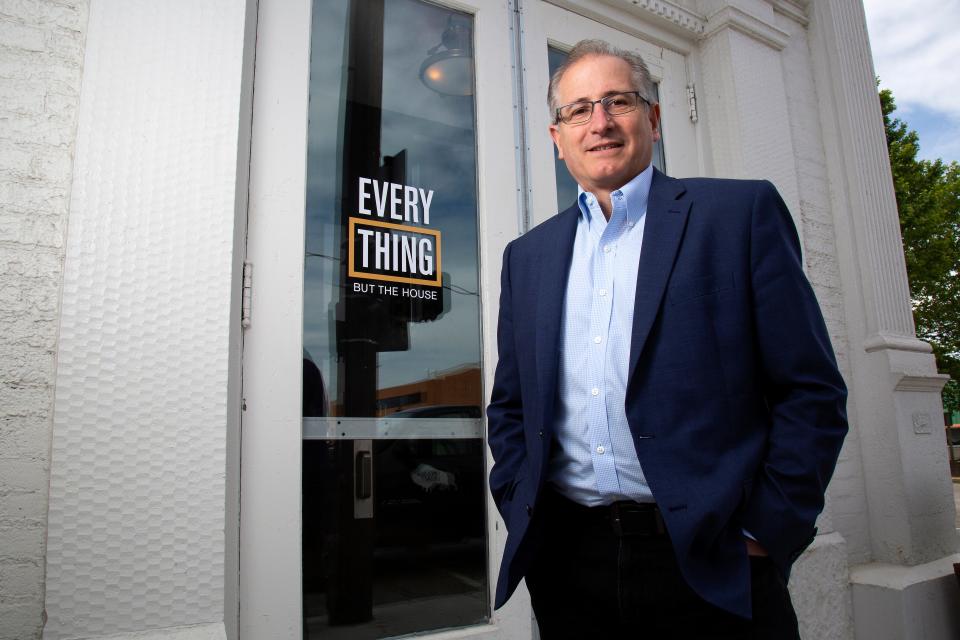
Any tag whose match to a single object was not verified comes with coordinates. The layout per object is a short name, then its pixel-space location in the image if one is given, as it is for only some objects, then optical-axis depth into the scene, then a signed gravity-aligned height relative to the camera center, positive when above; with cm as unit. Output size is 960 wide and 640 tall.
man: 131 +4
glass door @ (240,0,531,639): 225 +43
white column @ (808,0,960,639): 343 +29
